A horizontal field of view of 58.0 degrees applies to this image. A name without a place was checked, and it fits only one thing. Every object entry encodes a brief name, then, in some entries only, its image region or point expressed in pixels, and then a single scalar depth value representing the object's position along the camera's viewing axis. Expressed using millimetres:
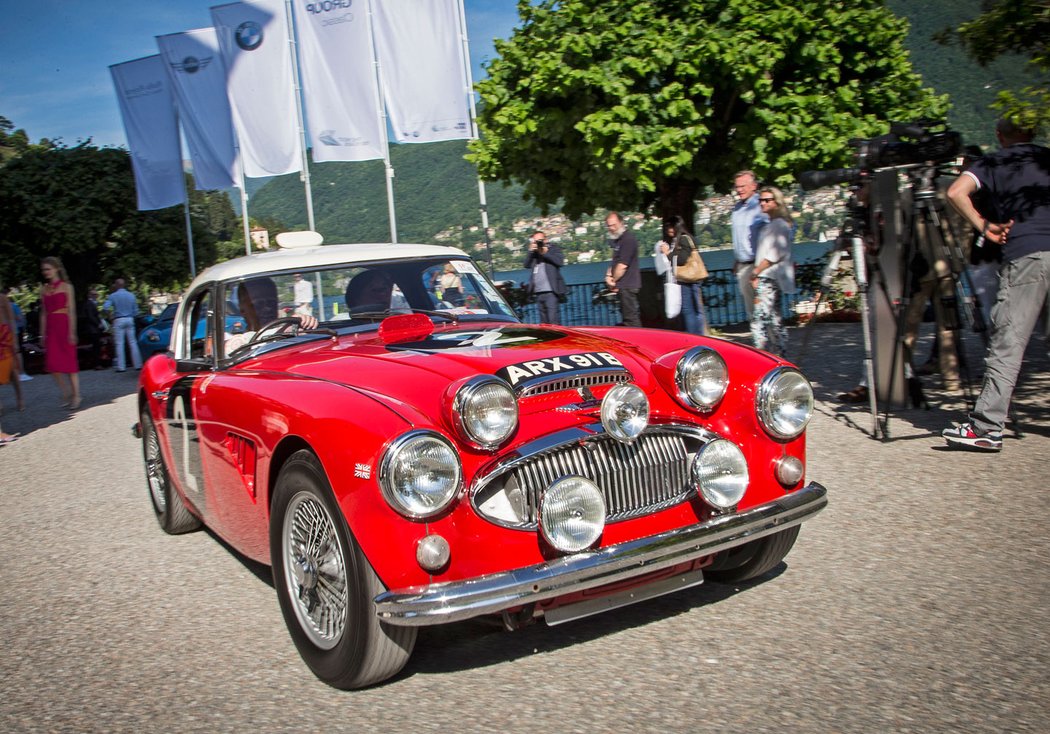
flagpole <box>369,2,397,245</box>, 18312
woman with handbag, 10477
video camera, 6352
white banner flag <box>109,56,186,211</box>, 24125
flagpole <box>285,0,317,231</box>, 20062
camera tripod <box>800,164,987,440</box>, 6488
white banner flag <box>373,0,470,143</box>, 17234
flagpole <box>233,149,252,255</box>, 21641
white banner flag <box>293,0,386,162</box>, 18469
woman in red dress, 12602
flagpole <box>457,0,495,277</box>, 17156
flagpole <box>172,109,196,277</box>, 24423
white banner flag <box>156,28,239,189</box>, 21844
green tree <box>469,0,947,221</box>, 12766
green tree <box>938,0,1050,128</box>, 5707
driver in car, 4816
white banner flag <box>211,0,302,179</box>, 20250
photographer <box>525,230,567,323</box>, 12805
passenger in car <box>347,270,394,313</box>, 4922
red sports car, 3018
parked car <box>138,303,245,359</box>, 19203
